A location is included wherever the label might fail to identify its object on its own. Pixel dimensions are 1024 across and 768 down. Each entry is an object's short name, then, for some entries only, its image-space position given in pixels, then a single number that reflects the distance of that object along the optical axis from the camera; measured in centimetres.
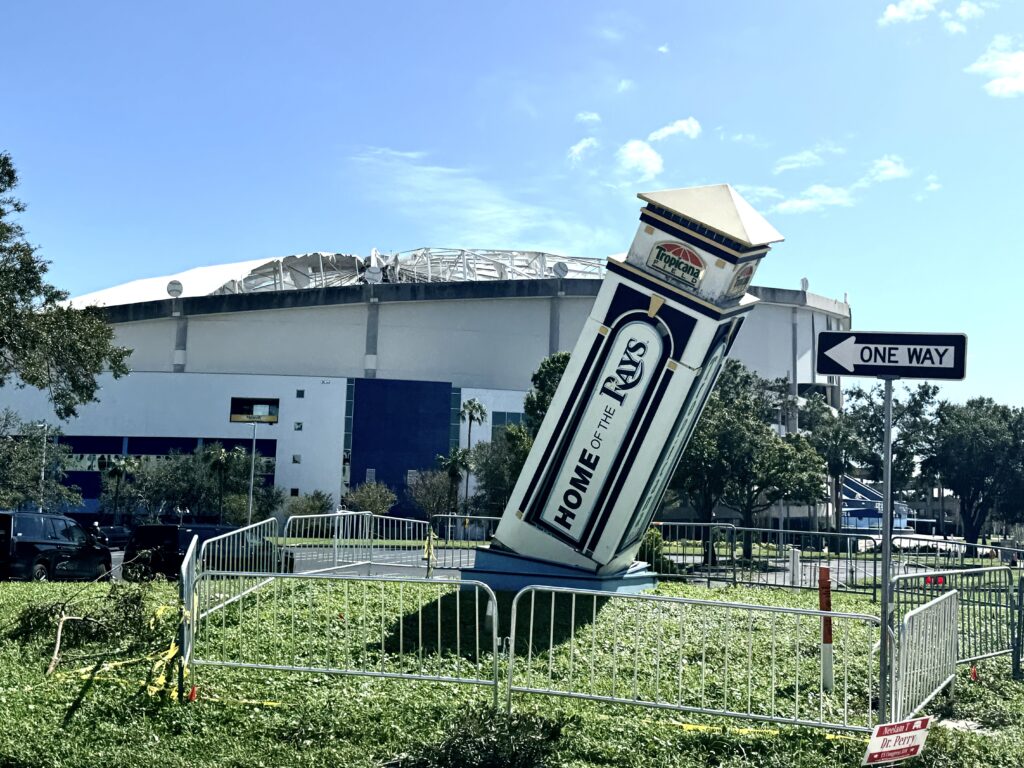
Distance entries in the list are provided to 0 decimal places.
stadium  7031
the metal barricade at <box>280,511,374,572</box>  1588
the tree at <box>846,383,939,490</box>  6681
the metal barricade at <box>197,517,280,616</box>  999
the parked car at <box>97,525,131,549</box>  3953
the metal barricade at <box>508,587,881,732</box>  767
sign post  667
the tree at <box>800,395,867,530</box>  6469
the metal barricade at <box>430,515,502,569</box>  2116
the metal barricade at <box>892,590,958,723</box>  709
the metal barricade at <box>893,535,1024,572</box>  2191
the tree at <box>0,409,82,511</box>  5103
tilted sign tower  1261
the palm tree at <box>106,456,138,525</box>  6431
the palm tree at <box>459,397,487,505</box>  7023
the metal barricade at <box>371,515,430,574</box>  1812
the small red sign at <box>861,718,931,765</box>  597
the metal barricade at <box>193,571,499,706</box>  849
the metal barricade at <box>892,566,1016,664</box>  1121
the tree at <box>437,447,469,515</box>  6406
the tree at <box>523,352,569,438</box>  5075
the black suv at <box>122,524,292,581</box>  1289
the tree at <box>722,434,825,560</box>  4441
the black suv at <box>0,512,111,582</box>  1895
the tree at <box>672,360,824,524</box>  4425
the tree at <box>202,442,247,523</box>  6178
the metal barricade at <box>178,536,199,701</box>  791
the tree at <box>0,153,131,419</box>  2017
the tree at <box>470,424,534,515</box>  6128
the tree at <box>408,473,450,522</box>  6356
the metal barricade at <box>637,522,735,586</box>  2203
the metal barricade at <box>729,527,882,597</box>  2044
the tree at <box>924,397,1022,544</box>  6400
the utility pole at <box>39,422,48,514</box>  5347
